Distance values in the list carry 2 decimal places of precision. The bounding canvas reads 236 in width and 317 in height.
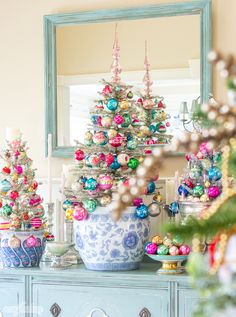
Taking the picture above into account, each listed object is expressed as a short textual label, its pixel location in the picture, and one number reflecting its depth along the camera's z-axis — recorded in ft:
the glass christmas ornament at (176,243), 7.93
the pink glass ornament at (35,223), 8.78
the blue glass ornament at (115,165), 8.18
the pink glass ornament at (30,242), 8.68
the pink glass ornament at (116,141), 8.18
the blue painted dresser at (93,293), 7.76
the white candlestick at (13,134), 8.79
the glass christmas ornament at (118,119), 8.14
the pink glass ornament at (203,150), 7.98
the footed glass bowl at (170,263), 7.87
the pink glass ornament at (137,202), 8.20
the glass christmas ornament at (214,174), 7.94
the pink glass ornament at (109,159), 8.14
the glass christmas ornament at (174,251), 7.88
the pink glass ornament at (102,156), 8.20
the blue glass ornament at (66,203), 8.61
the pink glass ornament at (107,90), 8.24
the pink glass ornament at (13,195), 8.59
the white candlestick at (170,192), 9.02
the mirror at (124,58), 9.09
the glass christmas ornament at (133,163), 8.22
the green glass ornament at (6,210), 8.68
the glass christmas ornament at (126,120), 8.23
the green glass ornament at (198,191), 7.98
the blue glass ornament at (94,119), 8.46
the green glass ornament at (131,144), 8.29
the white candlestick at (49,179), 8.82
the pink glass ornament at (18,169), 8.64
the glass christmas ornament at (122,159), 8.14
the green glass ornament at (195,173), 8.10
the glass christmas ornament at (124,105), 8.23
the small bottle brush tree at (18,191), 8.64
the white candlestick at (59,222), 9.55
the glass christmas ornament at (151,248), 7.94
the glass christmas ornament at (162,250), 7.91
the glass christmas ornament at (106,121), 8.18
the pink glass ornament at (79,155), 8.34
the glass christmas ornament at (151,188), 8.35
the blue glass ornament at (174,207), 8.40
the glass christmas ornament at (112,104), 8.18
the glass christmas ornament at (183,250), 7.89
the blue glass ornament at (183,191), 8.16
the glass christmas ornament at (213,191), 7.91
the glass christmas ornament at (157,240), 8.02
